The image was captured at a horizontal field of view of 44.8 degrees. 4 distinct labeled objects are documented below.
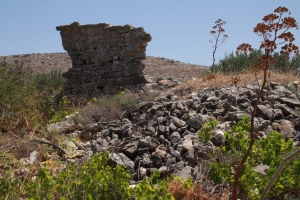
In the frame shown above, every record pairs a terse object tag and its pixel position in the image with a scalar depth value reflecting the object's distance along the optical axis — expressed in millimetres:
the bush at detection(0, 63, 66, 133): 8016
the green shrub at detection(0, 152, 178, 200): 3471
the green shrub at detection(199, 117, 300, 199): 3794
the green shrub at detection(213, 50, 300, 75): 11539
